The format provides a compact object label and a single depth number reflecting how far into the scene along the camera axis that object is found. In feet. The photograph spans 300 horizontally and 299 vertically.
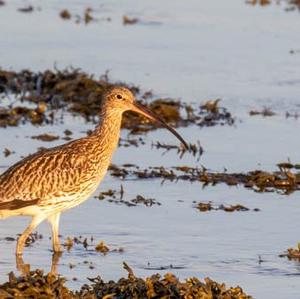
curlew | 41.22
